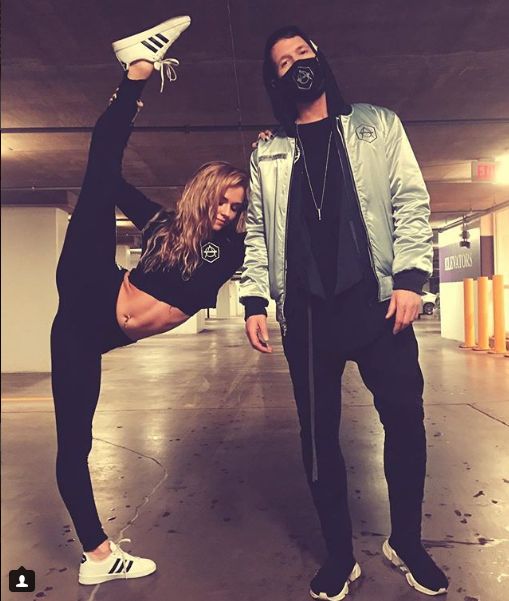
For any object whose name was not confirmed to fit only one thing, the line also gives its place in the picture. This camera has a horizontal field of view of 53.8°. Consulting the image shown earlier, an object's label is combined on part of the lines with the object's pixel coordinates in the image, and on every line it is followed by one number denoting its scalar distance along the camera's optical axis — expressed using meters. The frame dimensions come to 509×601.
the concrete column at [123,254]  15.08
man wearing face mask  1.52
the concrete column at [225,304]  28.06
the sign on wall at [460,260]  10.44
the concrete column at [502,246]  10.05
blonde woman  1.49
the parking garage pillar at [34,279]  7.57
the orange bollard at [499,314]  8.39
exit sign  7.24
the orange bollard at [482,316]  9.02
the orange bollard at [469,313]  9.61
